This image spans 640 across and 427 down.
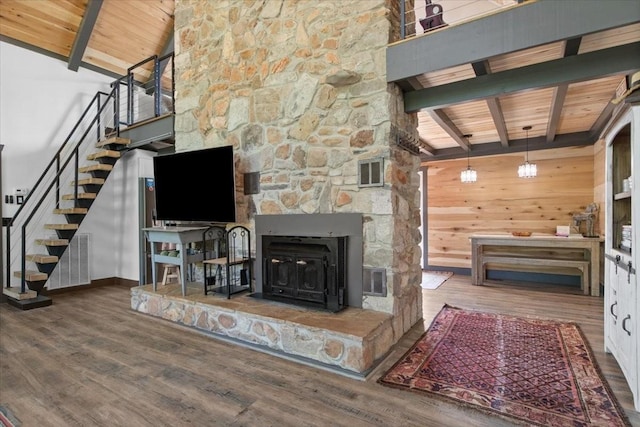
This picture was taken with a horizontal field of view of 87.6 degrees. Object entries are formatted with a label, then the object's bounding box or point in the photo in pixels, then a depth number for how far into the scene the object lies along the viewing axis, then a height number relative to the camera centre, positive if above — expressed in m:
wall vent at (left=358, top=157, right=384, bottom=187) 2.98 +0.33
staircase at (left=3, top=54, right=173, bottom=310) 4.69 +0.41
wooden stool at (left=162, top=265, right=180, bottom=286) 4.66 -0.91
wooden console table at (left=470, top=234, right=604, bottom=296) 4.66 -0.59
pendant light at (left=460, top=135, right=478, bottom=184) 5.75 +0.56
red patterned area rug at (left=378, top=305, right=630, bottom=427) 2.01 -1.22
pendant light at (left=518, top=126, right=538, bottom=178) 5.09 +0.57
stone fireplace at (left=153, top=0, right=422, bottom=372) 2.97 +0.62
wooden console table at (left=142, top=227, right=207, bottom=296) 3.64 -0.34
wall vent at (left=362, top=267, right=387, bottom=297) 3.00 -0.66
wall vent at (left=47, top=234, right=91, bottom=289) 5.26 -0.90
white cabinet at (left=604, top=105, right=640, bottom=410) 2.01 -0.29
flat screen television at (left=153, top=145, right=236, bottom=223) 3.60 +0.28
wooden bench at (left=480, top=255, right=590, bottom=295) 4.75 -0.85
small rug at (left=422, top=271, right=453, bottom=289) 5.35 -1.24
